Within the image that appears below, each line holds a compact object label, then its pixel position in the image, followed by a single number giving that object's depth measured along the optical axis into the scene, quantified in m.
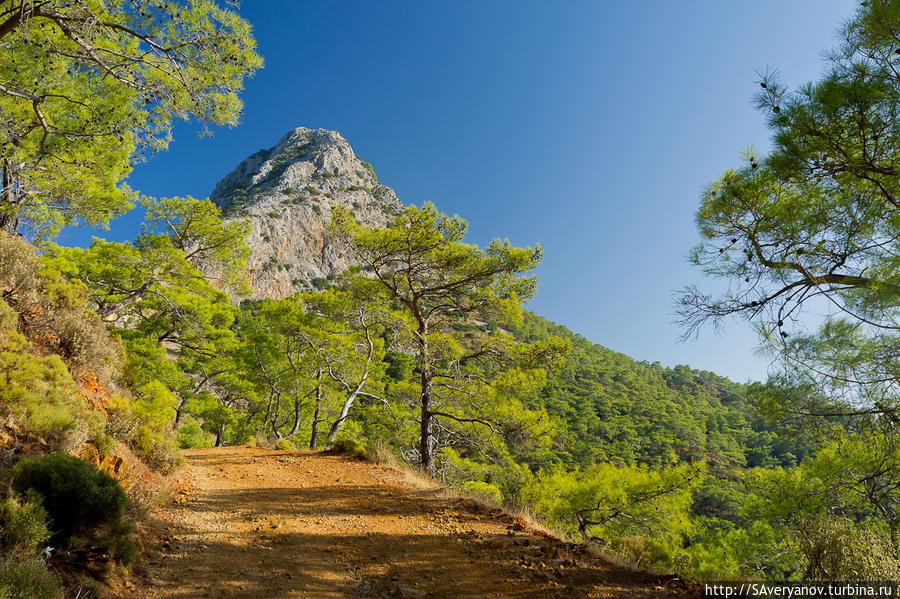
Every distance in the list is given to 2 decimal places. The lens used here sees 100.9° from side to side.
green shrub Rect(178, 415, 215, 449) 20.85
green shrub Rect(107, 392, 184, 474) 5.44
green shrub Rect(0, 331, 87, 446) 3.76
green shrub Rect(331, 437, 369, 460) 8.91
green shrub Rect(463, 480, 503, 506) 5.75
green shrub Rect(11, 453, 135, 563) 2.87
